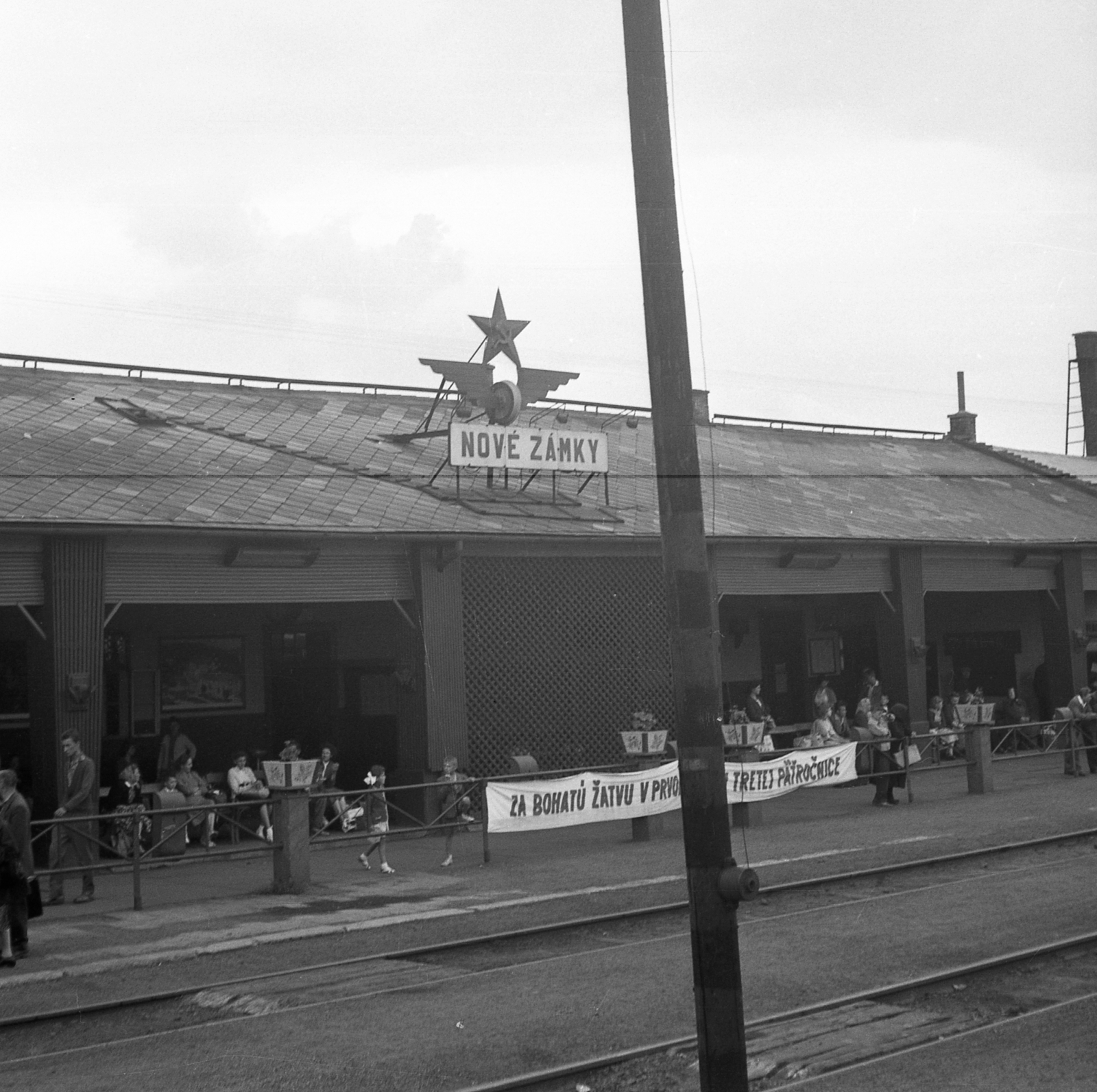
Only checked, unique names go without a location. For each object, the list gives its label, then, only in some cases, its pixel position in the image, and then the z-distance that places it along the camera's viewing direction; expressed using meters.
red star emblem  24.03
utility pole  6.98
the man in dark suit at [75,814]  15.41
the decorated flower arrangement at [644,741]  20.88
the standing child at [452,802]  17.67
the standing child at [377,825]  16.77
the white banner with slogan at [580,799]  17.48
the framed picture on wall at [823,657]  30.97
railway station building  18.31
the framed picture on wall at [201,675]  22.30
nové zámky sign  22.06
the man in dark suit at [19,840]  12.13
